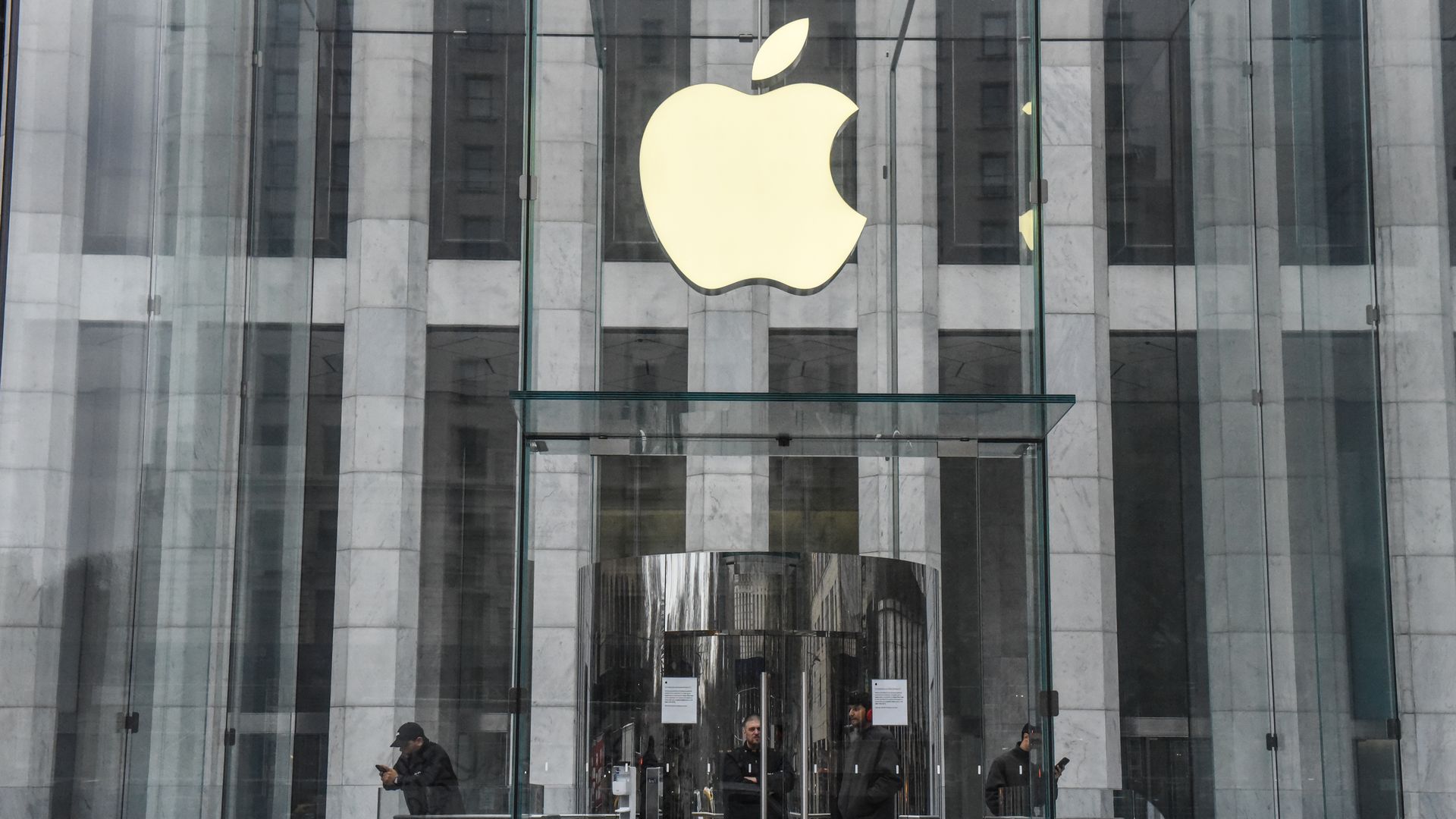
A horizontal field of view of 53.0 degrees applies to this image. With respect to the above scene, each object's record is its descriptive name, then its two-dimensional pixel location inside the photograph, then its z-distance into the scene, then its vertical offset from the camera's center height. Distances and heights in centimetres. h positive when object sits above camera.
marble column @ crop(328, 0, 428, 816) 1295 +199
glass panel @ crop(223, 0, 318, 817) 1172 +159
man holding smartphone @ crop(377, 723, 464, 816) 1167 -126
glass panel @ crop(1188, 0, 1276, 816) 1198 +183
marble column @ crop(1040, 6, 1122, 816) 1388 +224
